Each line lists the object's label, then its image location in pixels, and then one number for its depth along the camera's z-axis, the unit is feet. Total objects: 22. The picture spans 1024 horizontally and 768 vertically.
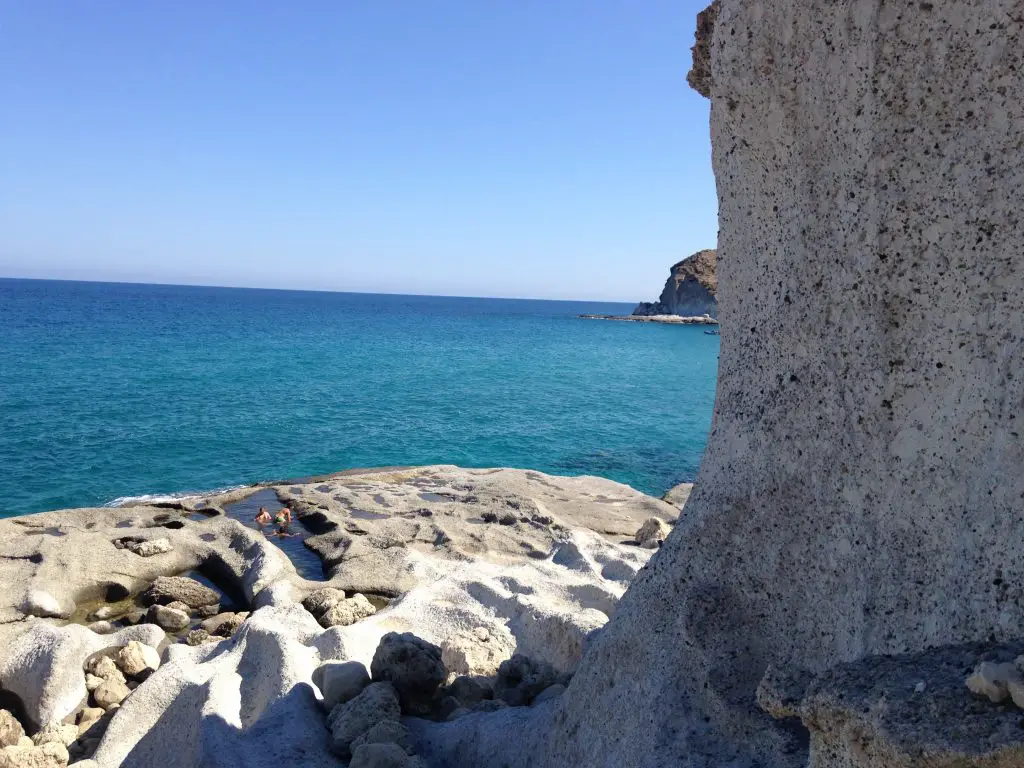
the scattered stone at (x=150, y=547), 30.53
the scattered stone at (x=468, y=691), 16.94
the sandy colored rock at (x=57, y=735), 17.37
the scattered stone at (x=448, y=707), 16.24
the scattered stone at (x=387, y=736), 13.80
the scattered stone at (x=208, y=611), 27.07
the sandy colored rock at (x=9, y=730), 17.83
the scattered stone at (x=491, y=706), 15.65
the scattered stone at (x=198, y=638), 23.63
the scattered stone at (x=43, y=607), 25.38
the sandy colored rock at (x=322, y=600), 25.31
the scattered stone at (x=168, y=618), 25.55
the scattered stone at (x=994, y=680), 5.63
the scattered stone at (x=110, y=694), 19.83
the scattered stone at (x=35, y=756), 15.66
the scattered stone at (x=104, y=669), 20.74
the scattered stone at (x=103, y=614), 26.37
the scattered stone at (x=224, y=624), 24.57
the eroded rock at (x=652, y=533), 32.88
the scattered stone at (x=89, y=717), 18.68
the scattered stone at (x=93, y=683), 20.33
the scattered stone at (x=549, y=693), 15.08
